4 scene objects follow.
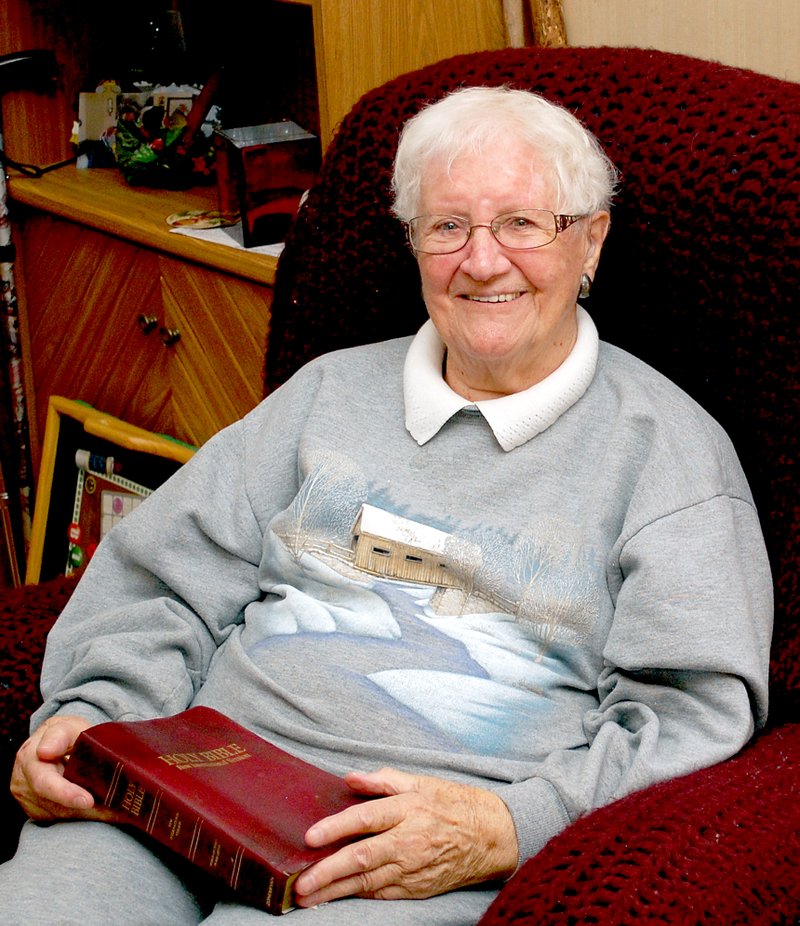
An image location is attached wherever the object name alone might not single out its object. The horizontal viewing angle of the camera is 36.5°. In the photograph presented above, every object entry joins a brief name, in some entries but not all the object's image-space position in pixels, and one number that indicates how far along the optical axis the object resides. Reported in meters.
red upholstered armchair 1.08
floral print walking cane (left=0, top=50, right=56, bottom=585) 2.61
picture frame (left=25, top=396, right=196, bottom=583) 2.43
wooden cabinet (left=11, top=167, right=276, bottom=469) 2.20
